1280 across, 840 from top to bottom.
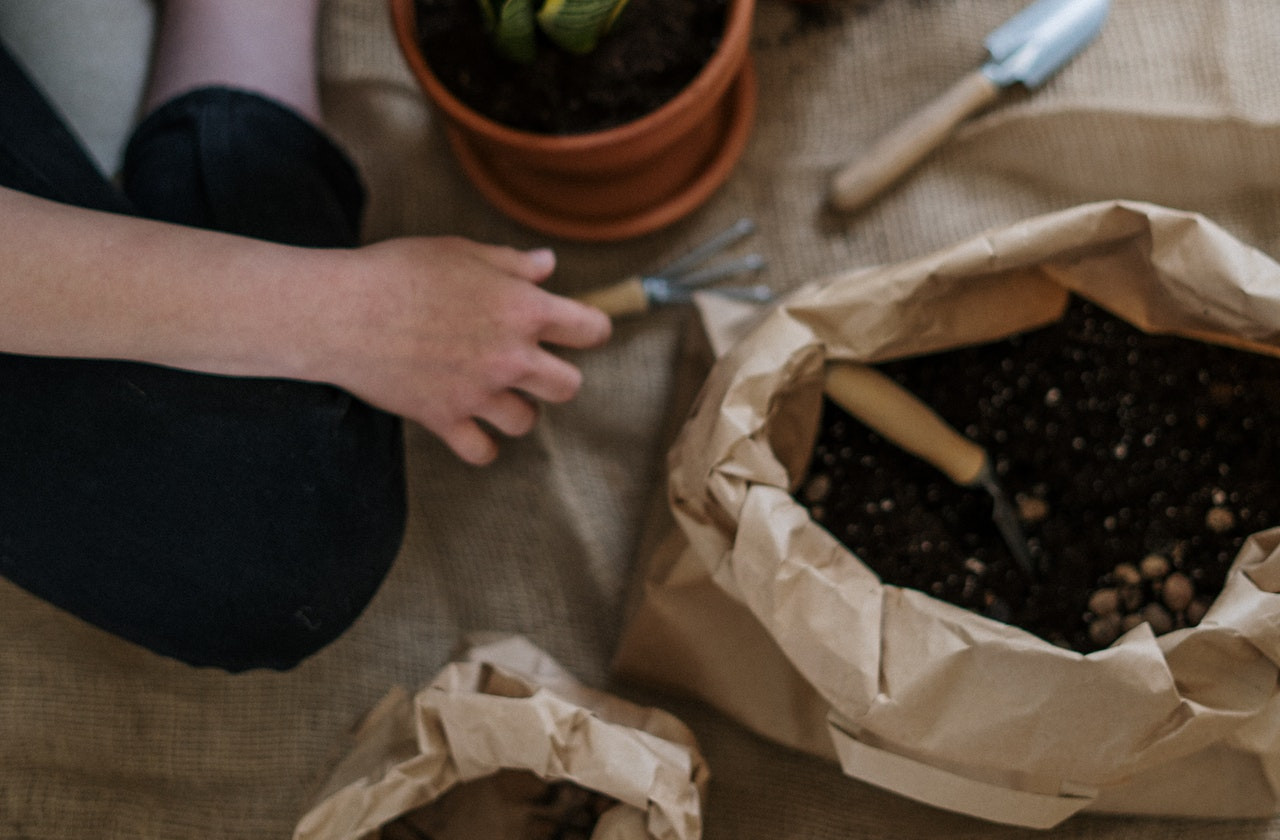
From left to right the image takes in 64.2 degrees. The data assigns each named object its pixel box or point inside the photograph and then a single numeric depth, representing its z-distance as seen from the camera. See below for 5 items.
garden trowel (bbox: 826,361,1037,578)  0.65
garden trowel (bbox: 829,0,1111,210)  0.74
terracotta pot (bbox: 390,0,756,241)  0.65
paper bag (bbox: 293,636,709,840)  0.59
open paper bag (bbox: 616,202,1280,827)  0.53
